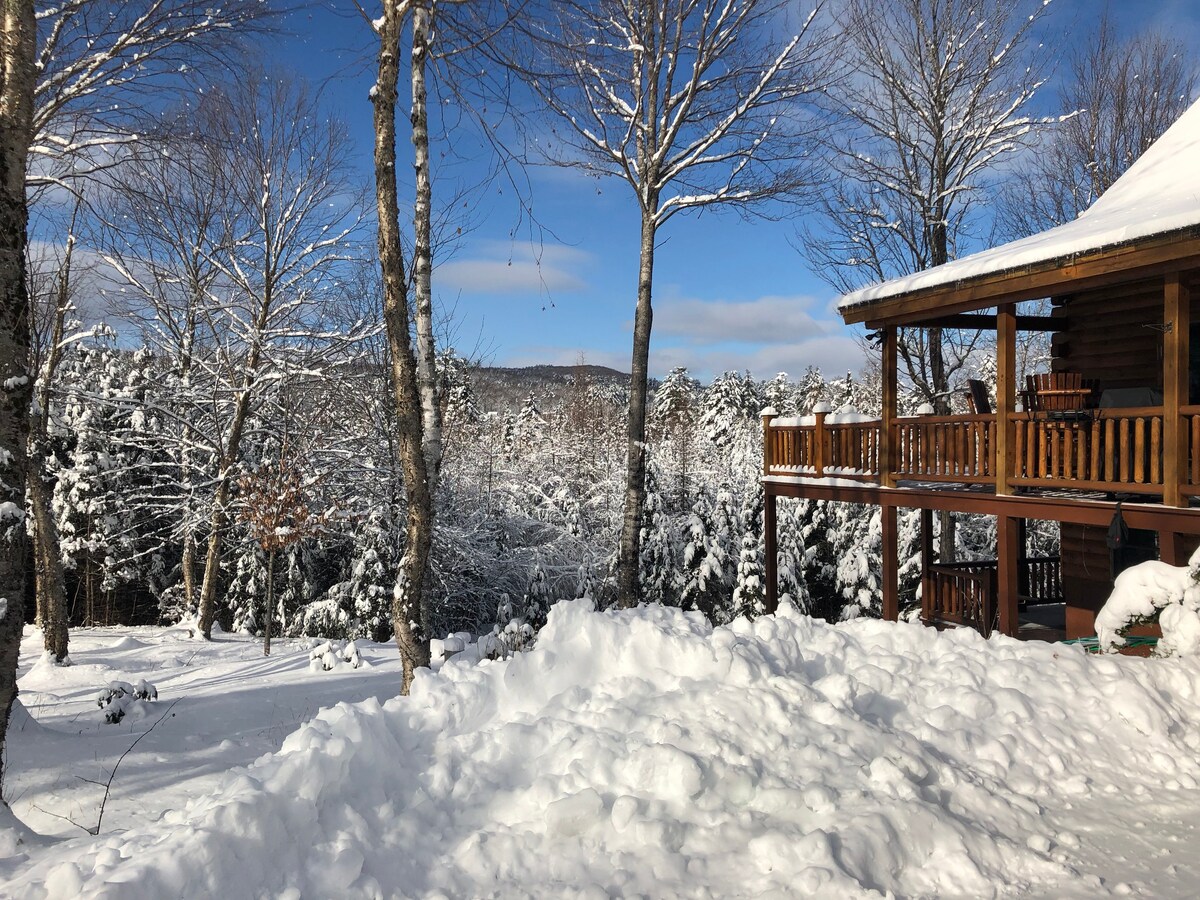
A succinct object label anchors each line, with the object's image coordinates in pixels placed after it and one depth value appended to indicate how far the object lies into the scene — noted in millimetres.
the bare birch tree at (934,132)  14617
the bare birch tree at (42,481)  10711
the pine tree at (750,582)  16969
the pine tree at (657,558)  19078
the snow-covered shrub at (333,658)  10570
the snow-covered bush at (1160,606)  5398
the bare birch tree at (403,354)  6156
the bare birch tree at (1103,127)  16859
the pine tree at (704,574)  18234
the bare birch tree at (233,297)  14664
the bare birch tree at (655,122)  11352
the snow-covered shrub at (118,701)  7418
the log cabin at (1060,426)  6820
